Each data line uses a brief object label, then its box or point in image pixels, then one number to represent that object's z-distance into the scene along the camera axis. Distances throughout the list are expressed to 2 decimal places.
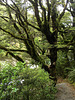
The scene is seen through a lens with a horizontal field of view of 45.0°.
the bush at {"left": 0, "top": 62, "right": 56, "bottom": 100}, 3.45
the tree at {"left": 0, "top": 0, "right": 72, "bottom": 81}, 6.09
